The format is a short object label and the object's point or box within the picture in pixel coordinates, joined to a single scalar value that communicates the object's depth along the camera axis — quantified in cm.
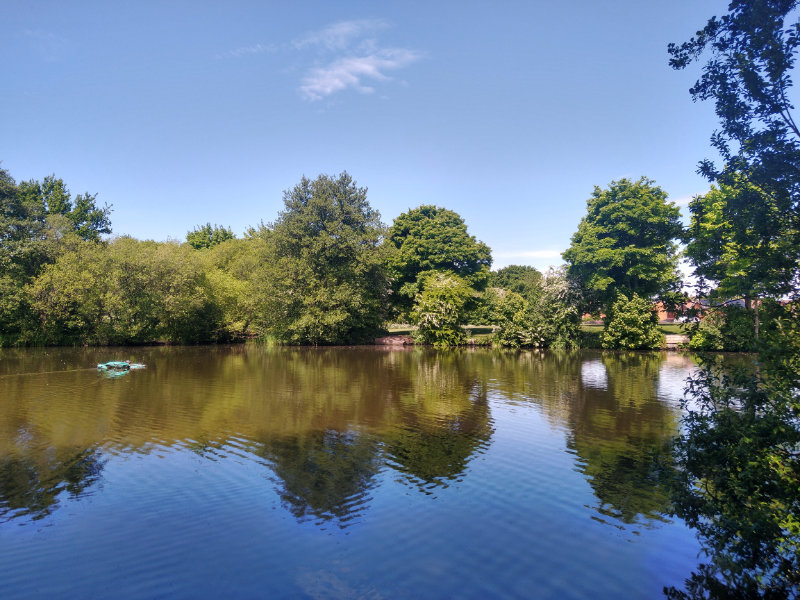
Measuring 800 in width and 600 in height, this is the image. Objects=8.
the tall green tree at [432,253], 5400
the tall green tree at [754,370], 674
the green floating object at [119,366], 2919
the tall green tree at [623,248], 4356
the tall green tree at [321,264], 4575
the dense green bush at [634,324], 4278
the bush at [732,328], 750
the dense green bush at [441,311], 4806
